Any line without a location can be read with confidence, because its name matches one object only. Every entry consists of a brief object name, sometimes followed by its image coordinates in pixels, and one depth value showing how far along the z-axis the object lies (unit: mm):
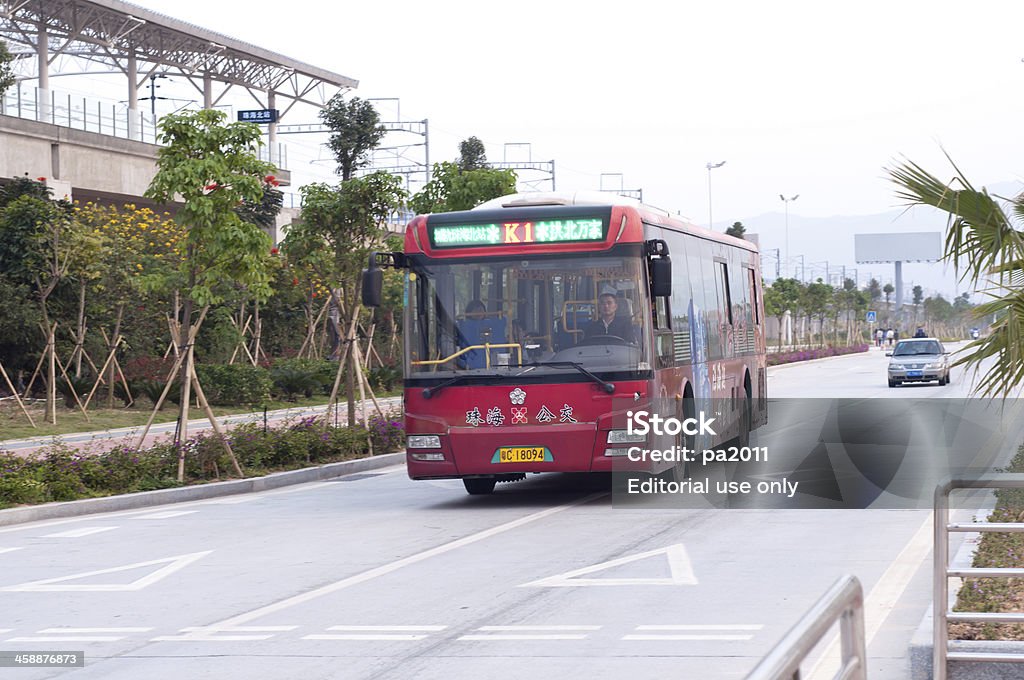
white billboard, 160875
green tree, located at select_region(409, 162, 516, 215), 35188
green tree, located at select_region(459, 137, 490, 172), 54981
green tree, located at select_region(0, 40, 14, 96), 37000
